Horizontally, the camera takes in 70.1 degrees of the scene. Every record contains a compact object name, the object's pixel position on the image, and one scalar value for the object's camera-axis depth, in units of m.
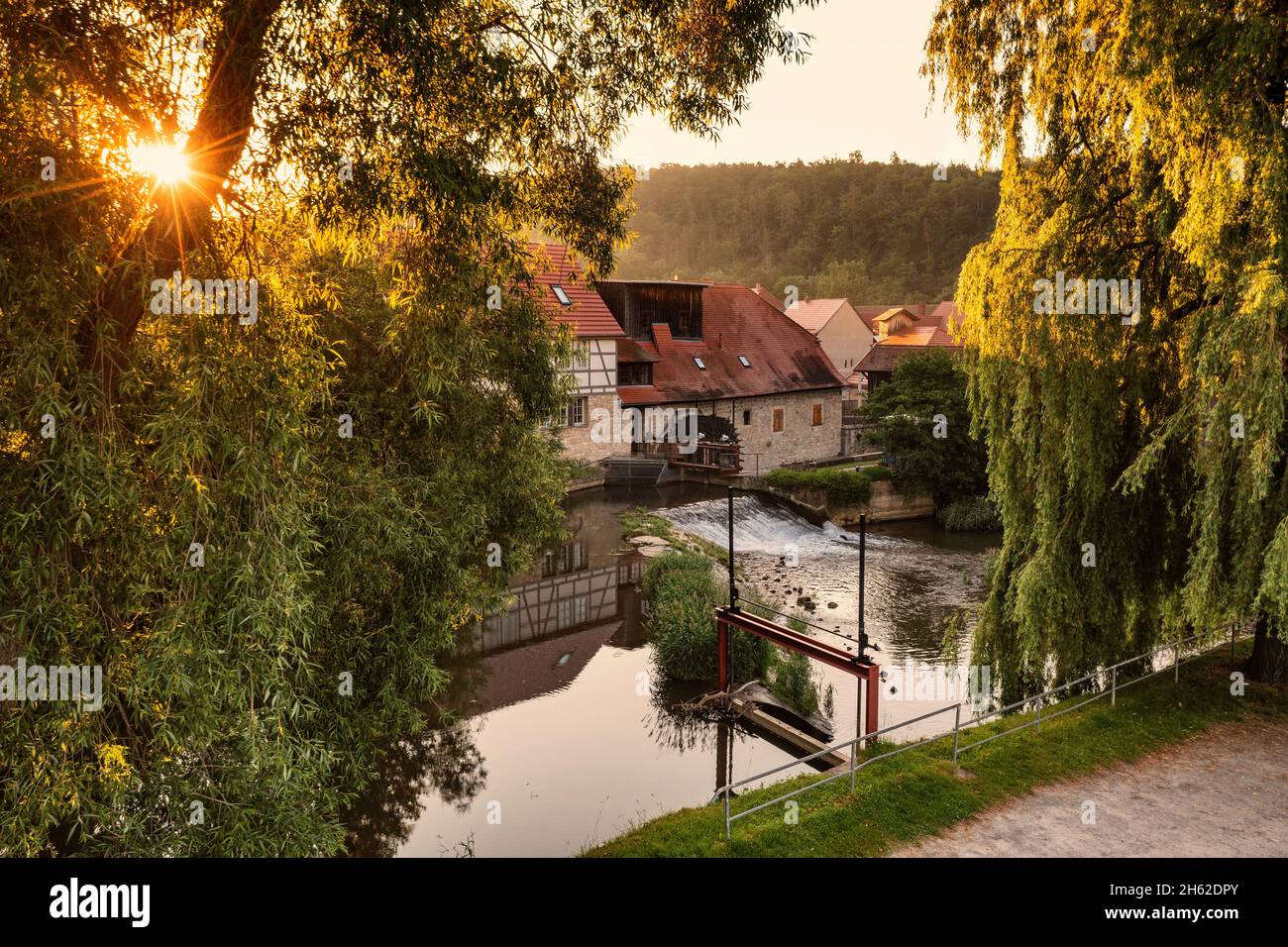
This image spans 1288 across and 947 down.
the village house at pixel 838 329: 58.84
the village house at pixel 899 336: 42.91
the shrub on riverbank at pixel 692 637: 17.25
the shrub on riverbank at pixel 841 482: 31.48
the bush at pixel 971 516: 29.81
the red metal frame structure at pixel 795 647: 12.30
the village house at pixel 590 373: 32.84
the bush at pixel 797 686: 15.80
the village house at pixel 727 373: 35.28
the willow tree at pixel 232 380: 5.69
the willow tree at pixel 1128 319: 9.55
